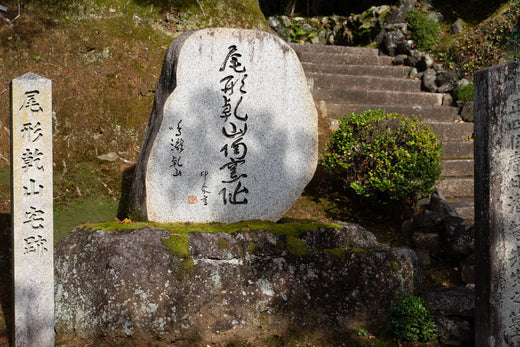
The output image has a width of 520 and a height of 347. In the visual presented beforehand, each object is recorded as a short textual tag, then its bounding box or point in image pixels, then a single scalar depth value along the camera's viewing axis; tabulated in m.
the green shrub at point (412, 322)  4.54
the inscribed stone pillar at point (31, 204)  4.13
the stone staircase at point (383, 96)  8.29
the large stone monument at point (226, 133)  5.20
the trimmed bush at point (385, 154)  6.68
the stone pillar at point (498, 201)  3.86
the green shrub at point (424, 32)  11.05
